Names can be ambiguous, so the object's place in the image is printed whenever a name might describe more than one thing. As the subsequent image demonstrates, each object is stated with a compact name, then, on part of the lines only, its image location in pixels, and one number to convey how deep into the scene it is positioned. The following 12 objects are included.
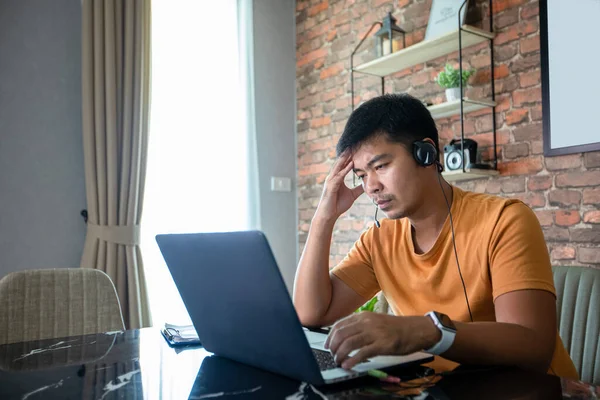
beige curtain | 2.90
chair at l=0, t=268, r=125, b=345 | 1.66
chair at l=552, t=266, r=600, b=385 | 1.78
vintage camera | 2.48
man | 1.01
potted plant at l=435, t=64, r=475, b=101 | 2.58
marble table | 0.78
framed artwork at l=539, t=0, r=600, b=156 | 2.13
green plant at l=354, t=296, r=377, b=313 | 2.24
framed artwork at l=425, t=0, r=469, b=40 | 2.61
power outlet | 3.69
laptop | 0.80
